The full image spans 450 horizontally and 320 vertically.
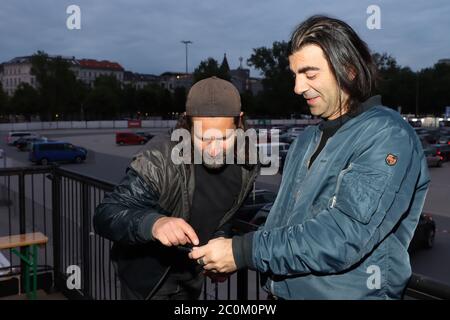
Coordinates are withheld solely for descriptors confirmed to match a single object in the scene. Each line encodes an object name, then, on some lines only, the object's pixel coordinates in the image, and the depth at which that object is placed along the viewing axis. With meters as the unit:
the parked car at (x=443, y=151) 29.57
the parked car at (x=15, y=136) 43.31
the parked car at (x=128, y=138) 44.19
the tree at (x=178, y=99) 84.56
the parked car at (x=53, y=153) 29.89
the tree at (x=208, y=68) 81.38
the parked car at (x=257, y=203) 11.72
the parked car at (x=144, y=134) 46.58
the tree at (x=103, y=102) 84.75
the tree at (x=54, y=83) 80.62
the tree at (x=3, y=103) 80.25
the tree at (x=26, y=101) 80.31
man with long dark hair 1.34
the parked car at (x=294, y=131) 40.53
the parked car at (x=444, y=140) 34.47
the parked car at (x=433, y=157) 28.03
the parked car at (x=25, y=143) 38.67
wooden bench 4.46
